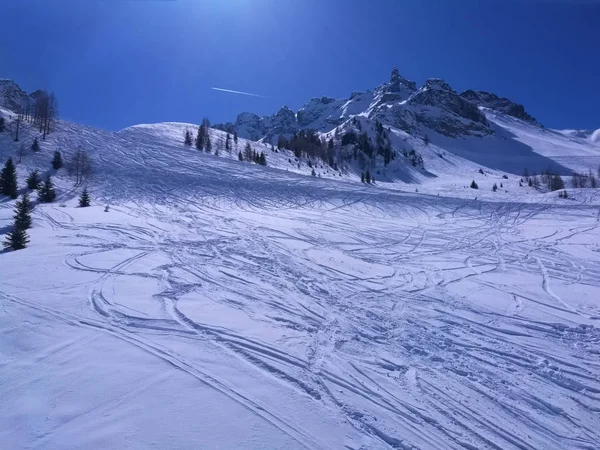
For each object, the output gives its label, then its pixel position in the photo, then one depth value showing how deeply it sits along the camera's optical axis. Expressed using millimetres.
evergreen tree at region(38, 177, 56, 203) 22766
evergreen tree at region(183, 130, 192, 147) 59638
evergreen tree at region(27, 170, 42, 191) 24794
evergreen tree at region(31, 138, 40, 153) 37656
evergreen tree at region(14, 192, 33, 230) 13594
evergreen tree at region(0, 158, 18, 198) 22438
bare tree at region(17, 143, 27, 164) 34844
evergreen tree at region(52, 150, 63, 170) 33938
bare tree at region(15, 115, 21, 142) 40894
